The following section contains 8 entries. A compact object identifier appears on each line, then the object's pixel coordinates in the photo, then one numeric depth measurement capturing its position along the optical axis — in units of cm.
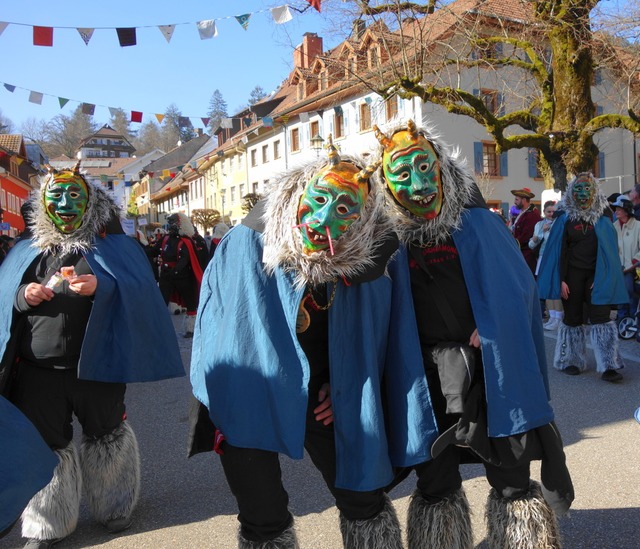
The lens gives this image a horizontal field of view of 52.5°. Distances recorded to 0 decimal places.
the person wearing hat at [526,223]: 1011
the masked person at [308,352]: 236
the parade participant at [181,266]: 962
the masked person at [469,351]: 245
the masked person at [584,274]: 612
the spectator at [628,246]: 813
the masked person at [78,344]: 331
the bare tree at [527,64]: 1271
